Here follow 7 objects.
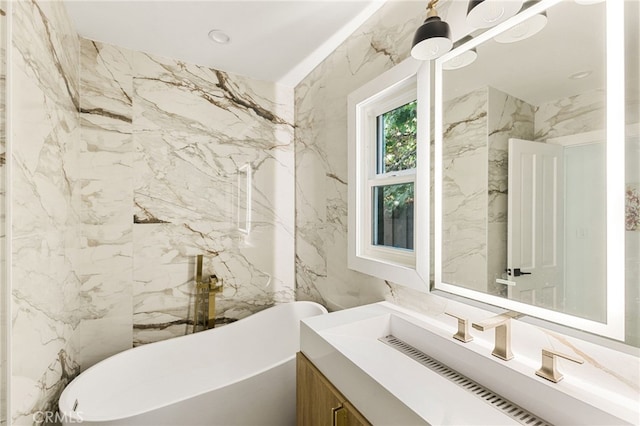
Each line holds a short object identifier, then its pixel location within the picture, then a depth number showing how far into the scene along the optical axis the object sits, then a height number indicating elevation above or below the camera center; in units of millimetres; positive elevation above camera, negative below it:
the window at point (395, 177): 1452 +199
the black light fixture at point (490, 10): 931 +658
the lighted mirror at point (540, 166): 768 +153
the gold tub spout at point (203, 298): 2160 -630
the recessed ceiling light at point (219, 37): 1853 +1160
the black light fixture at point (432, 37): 1034 +637
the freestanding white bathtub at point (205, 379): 1330 -928
